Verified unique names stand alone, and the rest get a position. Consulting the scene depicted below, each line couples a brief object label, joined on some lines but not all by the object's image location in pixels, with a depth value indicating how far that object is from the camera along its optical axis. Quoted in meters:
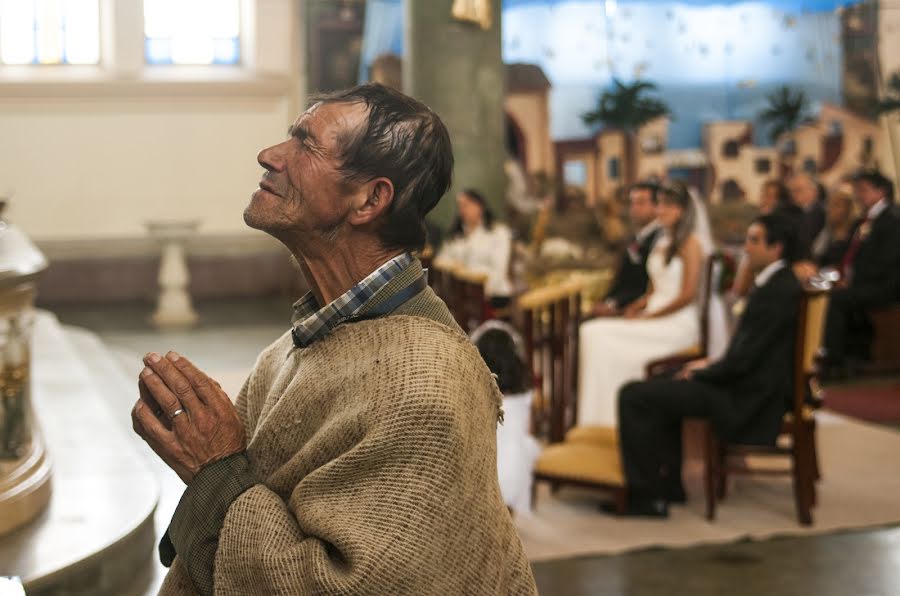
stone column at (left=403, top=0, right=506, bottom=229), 10.98
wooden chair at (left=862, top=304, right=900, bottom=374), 10.78
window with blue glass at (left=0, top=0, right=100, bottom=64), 15.41
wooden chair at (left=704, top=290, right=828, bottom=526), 6.36
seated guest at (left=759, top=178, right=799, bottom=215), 13.02
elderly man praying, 1.79
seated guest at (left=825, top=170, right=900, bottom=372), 10.83
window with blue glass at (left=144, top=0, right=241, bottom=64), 15.84
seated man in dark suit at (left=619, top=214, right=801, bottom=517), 6.35
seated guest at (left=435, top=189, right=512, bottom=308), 10.20
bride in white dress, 7.75
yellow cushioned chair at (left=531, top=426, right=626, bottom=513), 6.63
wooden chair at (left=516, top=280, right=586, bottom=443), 7.24
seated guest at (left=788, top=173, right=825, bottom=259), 11.91
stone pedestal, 13.73
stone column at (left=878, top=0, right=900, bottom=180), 14.84
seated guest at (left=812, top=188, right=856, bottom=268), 11.70
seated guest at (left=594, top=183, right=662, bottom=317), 8.48
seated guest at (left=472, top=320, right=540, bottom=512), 5.81
